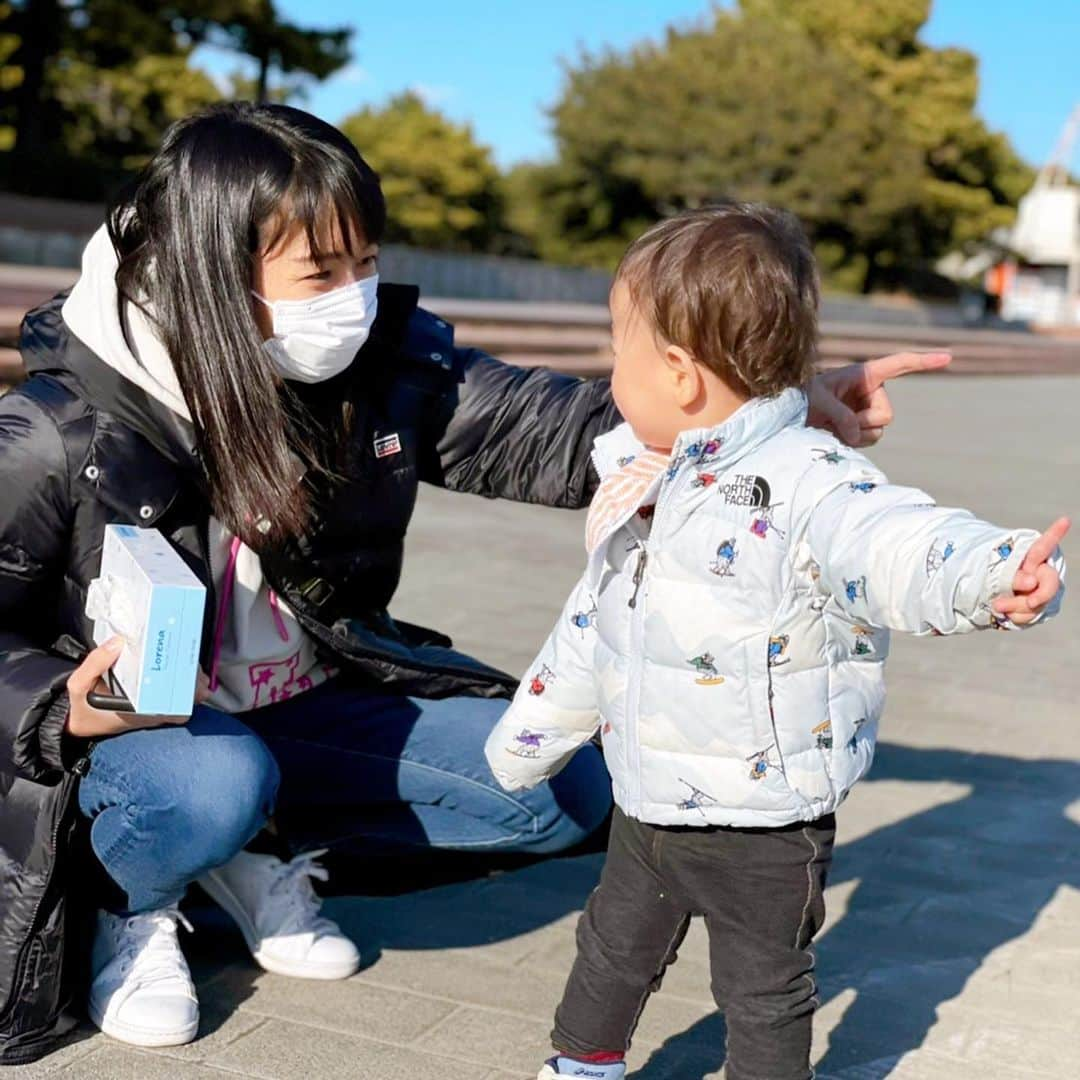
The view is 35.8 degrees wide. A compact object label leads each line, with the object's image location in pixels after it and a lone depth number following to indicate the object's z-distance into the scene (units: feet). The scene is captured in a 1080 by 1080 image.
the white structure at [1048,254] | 212.84
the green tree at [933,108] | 152.46
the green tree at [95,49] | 76.69
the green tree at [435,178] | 136.36
